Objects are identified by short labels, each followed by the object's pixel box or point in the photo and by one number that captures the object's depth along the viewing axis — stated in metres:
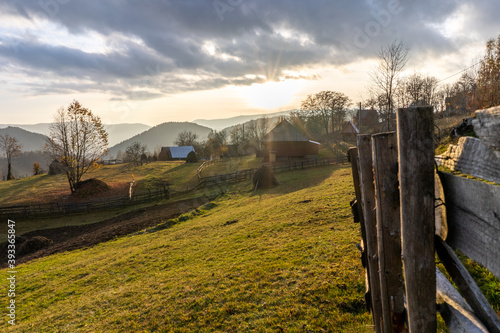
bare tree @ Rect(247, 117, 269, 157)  101.69
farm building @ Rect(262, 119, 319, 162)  41.07
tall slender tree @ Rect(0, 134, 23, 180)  61.71
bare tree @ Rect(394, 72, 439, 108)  48.60
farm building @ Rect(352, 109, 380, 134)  68.56
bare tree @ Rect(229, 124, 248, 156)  73.31
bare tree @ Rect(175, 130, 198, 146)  95.46
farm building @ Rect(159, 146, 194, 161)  75.19
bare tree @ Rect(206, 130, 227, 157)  77.94
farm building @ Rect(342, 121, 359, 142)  61.38
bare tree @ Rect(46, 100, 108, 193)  34.31
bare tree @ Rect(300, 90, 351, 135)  71.25
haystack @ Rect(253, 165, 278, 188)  26.56
